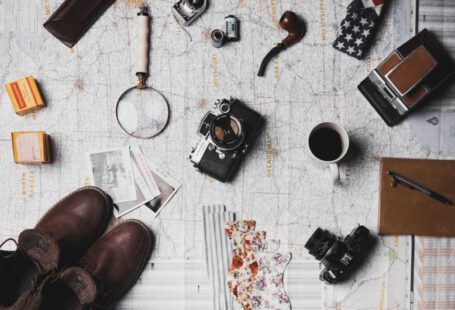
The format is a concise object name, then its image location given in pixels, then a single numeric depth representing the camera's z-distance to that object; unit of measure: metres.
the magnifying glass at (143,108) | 1.30
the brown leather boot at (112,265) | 1.23
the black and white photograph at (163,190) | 1.29
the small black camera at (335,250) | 1.22
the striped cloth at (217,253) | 1.29
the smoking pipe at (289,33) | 1.27
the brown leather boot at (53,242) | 1.21
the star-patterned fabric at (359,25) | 1.29
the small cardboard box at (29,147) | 1.27
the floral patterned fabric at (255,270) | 1.29
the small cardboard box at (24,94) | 1.29
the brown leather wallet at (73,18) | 1.28
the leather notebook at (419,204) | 1.28
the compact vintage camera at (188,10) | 1.28
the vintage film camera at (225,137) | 1.24
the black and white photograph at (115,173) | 1.30
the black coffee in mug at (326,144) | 1.22
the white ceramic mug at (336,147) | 1.20
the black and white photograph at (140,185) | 1.30
